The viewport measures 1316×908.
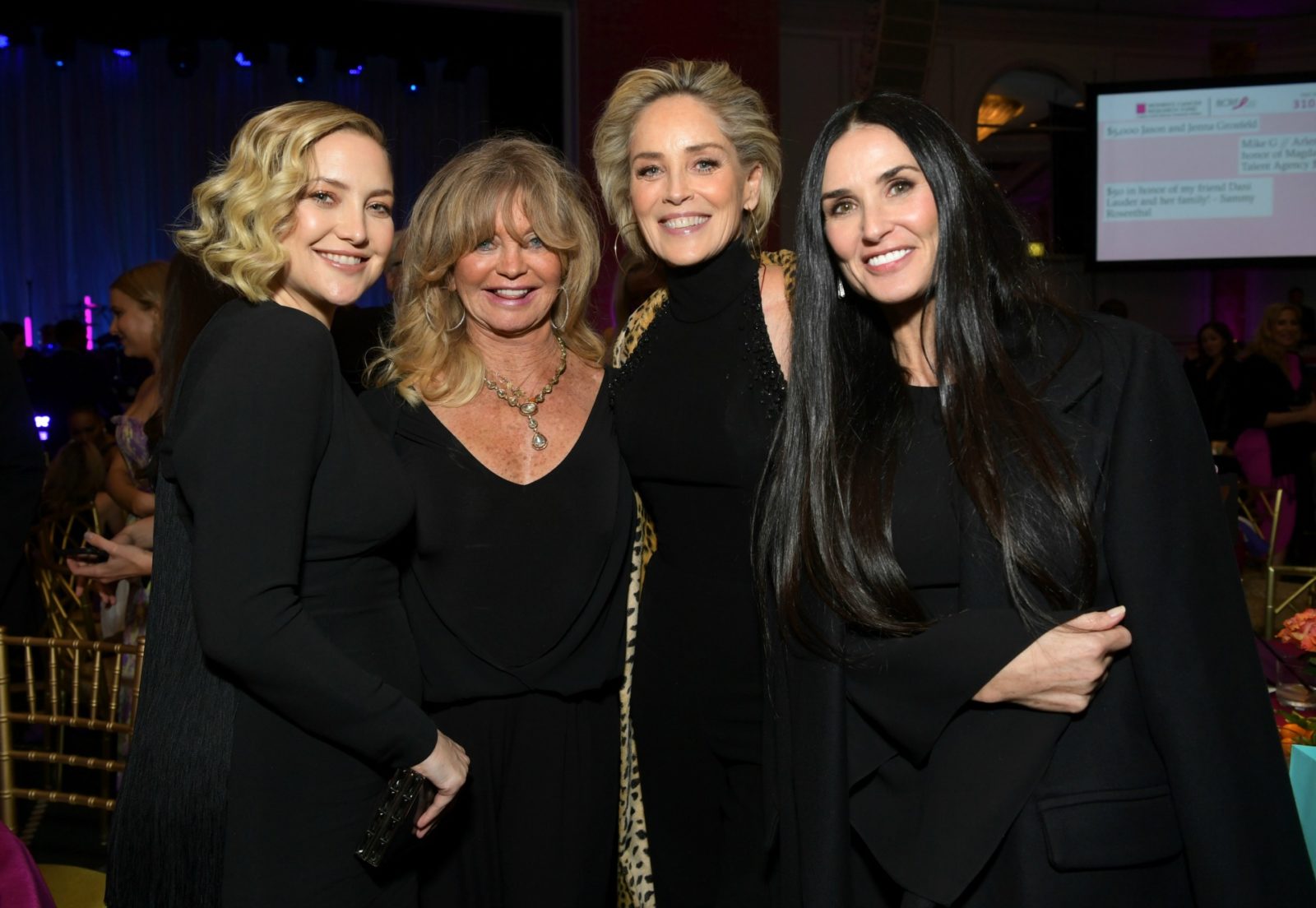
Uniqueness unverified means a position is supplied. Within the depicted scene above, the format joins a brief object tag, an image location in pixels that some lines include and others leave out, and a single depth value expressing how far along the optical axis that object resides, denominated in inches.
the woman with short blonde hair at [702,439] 78.5
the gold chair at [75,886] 75.4
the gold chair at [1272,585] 111.8
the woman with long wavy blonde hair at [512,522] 77.3
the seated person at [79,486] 168.4
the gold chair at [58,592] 133.2
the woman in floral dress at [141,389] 129.2
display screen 309.0
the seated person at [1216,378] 265.7
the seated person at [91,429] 203.7
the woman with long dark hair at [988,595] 54.6
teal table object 60.4
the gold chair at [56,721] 78.3
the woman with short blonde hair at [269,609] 55.7
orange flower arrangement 66.0
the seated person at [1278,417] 261.1
